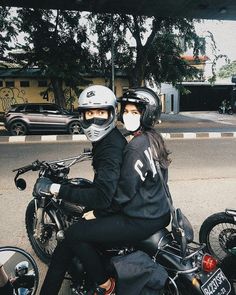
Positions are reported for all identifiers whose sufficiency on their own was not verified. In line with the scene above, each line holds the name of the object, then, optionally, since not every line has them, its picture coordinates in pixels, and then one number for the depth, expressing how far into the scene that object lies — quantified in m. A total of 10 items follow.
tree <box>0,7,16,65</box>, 20.66
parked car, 15.91
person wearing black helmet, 2.17
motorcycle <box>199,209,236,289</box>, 2.89
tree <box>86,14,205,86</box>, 22.47
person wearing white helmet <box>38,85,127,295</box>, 2.20
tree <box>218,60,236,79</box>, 72.86
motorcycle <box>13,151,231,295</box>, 2.09
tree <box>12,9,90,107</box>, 19.98
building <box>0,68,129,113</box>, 26.60
